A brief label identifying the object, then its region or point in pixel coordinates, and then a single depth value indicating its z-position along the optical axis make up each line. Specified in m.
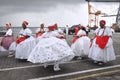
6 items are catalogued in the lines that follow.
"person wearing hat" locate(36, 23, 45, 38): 4.96
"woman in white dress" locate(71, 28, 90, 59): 4.58
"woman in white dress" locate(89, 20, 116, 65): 4.00
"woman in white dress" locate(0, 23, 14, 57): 4.91
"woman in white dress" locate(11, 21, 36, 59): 4.49
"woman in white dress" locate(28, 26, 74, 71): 3.34
